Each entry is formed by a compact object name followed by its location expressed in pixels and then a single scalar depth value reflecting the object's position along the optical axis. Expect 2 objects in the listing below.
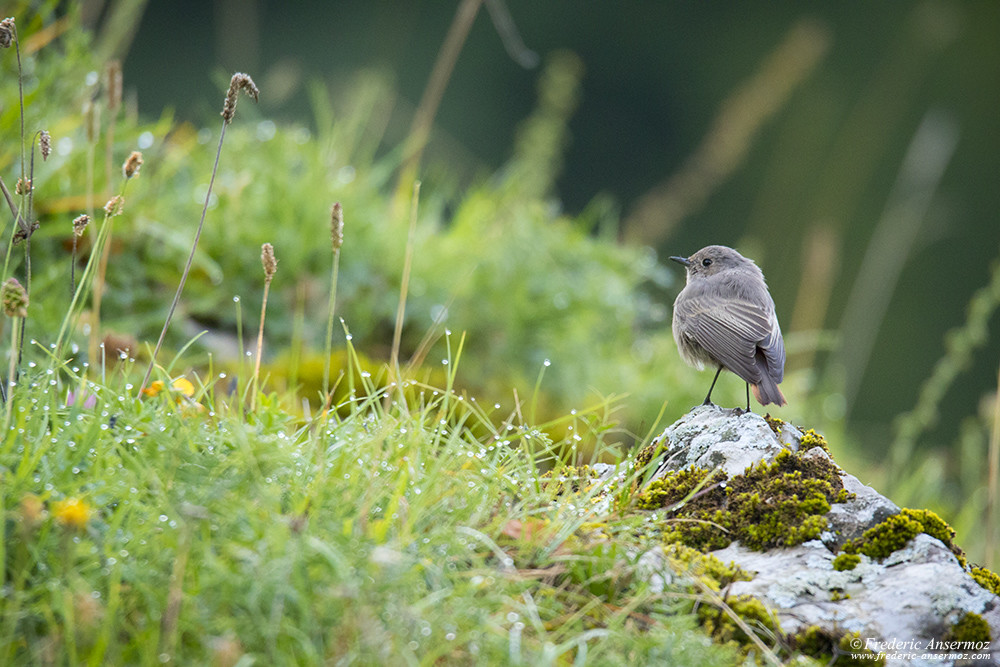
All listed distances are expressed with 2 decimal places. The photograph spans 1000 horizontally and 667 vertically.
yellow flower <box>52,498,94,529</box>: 3.57
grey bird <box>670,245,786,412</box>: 6.45
